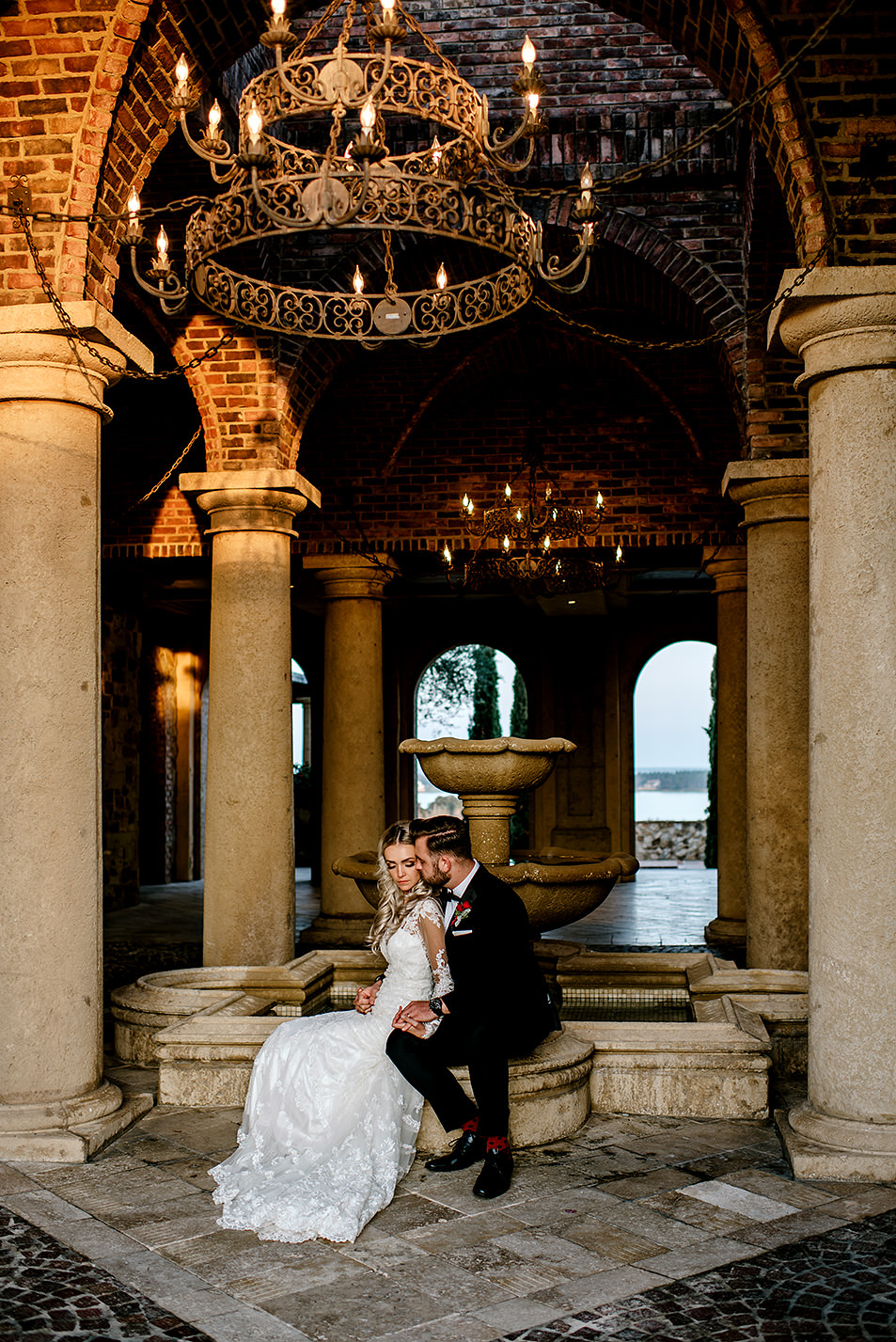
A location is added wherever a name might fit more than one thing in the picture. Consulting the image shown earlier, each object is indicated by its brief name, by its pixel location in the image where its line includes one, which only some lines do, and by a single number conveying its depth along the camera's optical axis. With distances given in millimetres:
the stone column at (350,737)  11531
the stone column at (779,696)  8031
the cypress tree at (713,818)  19641
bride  4207
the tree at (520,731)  20319
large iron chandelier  4117
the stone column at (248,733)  8297
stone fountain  7098
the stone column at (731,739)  11250
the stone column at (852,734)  4719
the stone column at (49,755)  5031
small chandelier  10359
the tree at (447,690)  27250
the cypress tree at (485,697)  22203
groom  4652
